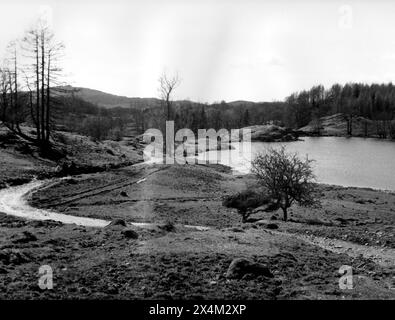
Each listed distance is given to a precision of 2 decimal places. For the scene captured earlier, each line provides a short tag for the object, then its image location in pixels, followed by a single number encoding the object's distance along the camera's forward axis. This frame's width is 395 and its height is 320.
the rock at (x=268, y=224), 27.77
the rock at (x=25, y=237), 20.42
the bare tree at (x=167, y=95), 76.75
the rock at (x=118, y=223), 24.57
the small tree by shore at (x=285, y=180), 33.28
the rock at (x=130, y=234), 21.45
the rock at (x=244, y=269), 16.00
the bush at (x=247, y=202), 35.44
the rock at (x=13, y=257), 16.85
